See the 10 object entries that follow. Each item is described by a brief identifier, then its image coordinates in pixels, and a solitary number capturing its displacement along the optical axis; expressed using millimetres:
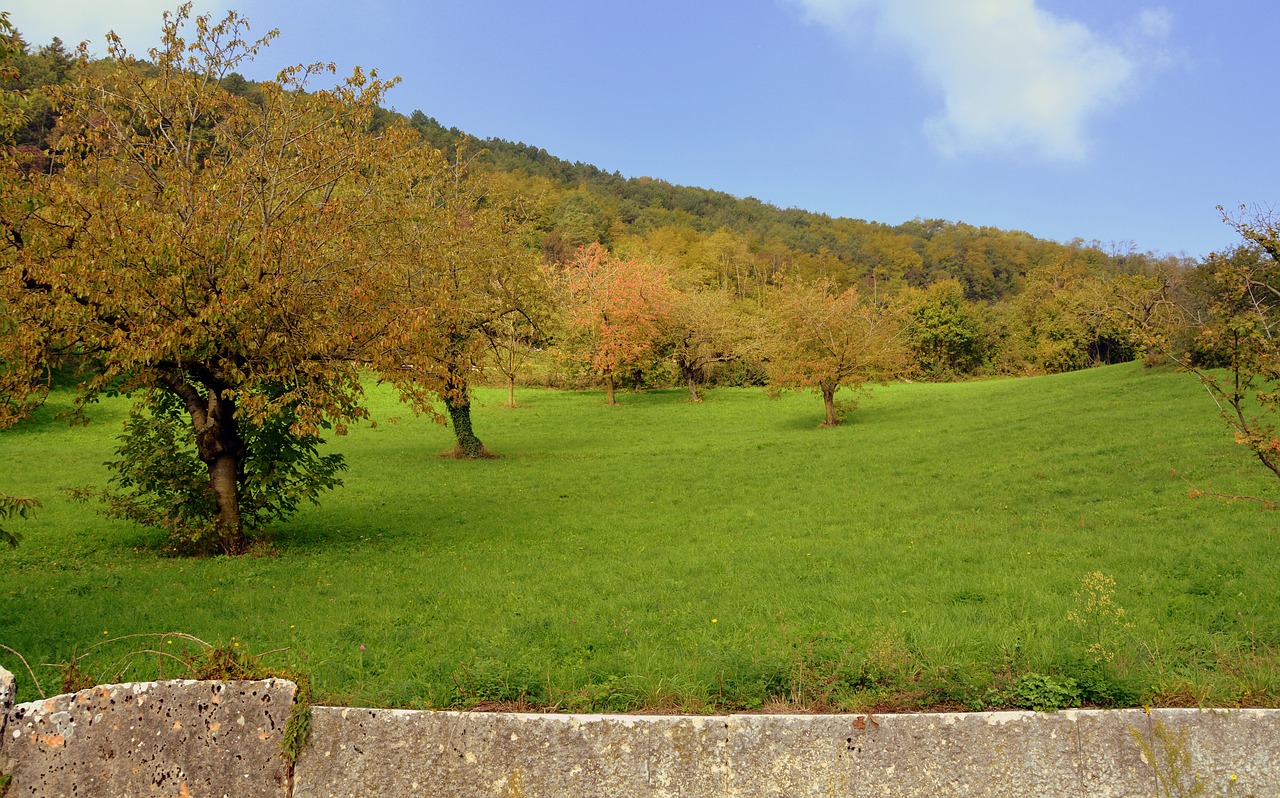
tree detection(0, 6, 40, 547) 10320
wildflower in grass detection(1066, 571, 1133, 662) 7125
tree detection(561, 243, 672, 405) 47781
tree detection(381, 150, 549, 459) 18656
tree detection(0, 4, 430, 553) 10945
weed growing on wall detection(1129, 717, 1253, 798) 3809
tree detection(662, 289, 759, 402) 50188
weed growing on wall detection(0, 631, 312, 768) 3848
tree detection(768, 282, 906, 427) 35844
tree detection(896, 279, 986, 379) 72000
